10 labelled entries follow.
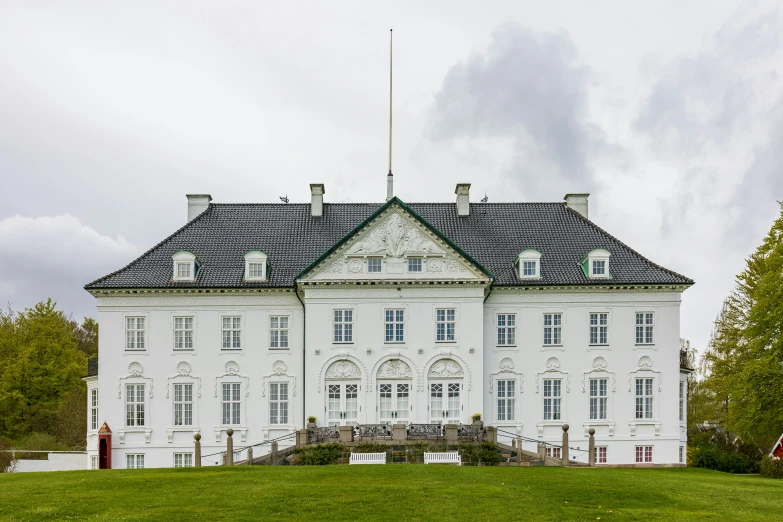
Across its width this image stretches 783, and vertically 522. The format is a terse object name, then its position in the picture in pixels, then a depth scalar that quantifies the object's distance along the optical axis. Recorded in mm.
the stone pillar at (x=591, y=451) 34406
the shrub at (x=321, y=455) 33281
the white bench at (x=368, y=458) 32031
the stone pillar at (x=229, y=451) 33400
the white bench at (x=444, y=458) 31952
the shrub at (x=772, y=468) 36125
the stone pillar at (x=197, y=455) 33375
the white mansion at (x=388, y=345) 39406
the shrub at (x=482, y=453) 33281
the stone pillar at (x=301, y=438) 35041
